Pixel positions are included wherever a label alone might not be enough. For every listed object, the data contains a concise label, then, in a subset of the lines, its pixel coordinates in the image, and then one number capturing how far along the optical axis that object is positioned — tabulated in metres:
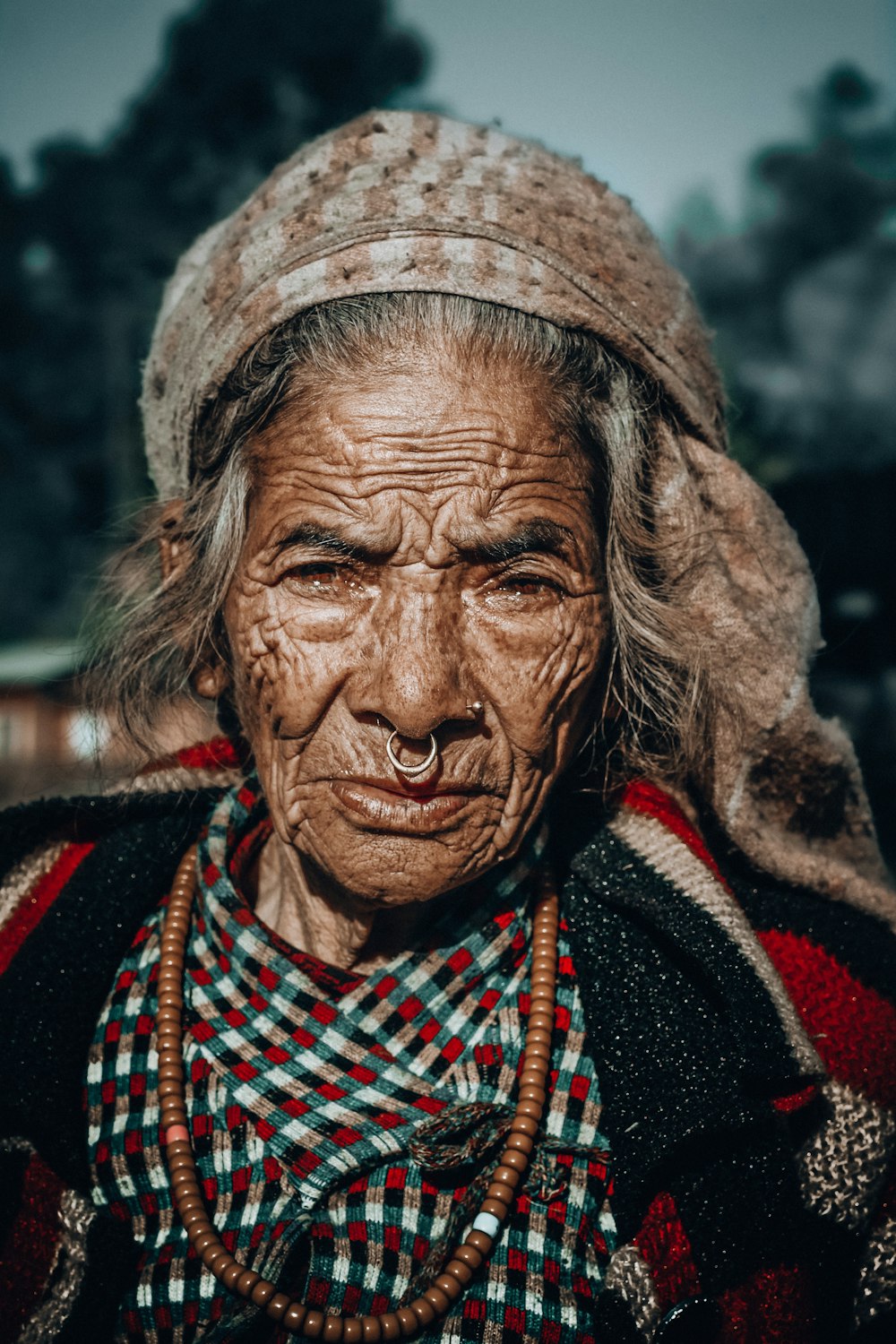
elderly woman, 1.56
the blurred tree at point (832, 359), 6.00
